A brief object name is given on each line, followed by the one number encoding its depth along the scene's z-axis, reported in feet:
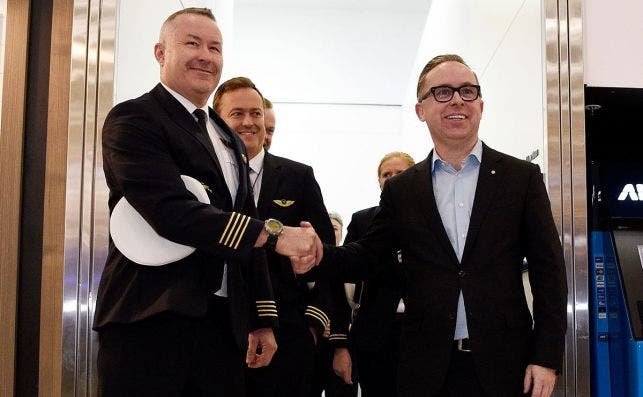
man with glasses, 6.30
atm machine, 7.76
